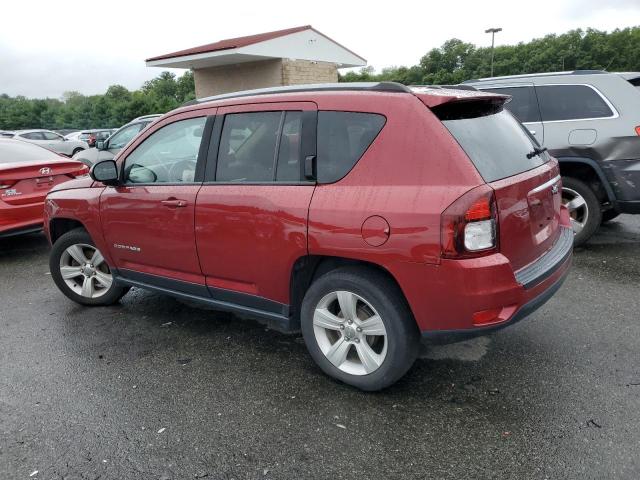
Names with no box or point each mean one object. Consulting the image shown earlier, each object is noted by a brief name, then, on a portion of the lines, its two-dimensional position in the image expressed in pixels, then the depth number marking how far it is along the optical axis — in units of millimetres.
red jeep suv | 2602
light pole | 34938
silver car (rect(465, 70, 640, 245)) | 5113
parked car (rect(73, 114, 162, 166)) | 11477
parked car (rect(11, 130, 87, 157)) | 22162
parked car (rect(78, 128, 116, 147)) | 28325
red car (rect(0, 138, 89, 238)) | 6273
